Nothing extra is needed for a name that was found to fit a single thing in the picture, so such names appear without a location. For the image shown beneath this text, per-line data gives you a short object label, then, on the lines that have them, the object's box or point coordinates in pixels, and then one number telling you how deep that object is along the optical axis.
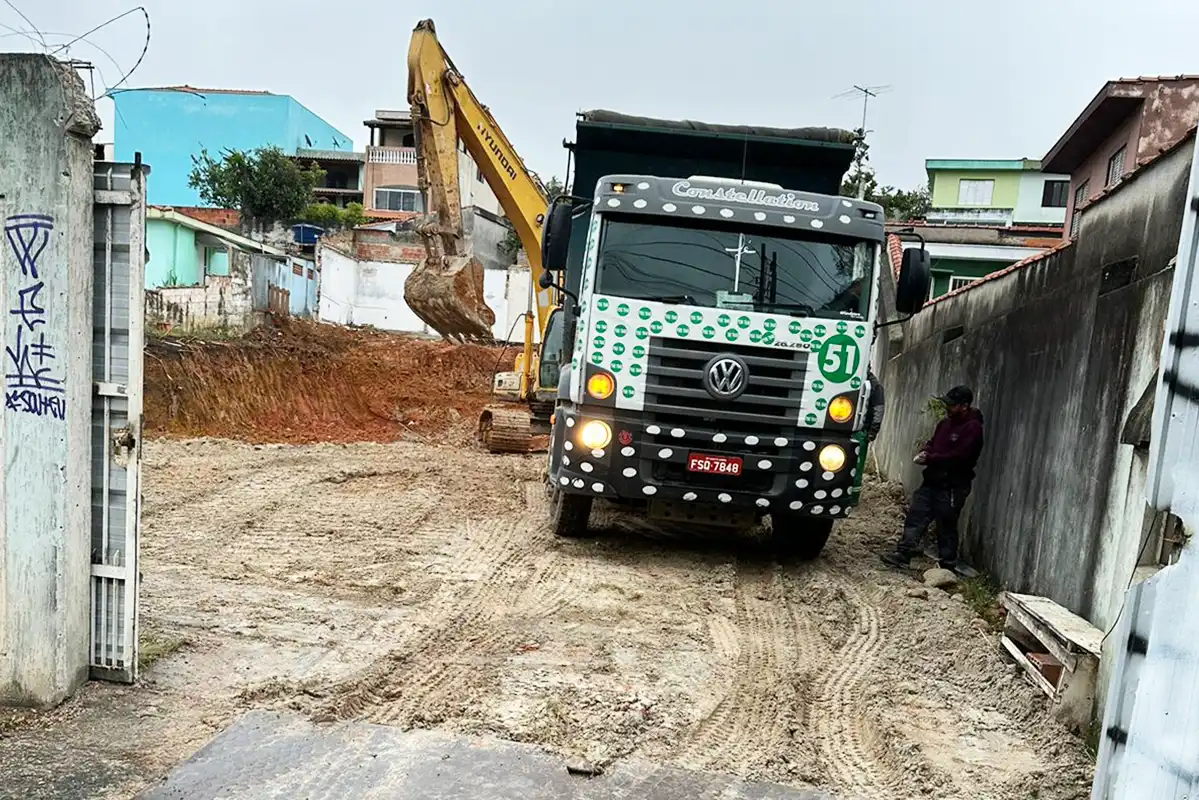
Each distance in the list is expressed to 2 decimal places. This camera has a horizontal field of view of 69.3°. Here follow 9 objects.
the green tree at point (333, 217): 35.12
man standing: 7.03
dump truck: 6.31
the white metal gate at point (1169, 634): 1.88
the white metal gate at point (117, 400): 3.69
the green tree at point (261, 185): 32.78
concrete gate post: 3.48
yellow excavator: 11.21
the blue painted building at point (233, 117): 41.97
